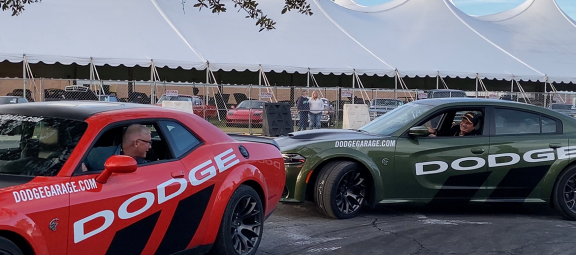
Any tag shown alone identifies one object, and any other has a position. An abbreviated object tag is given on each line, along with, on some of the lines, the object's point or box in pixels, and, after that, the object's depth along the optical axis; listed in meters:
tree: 8.91
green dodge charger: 7.20
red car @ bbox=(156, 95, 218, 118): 23.16
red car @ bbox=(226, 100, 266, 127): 22.67
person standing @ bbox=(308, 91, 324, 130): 22.52
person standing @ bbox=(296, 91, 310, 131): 22.80
